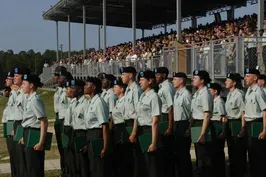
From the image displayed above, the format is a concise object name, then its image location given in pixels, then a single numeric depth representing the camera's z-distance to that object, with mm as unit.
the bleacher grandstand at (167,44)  11492
